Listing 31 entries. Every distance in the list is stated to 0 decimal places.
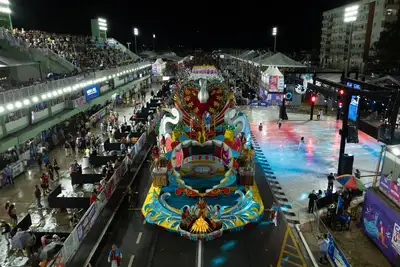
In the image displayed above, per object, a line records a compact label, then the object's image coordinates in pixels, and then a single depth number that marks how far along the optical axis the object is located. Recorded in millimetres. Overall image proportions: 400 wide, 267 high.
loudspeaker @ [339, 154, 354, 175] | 18156
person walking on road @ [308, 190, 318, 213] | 14969
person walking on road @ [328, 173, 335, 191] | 16109
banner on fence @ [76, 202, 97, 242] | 12273
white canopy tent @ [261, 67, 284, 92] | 33156
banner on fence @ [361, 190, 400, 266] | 11180
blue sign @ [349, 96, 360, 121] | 21102
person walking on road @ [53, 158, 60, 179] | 19338
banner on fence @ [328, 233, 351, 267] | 10227
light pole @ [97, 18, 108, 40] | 59456
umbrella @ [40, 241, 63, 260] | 10875
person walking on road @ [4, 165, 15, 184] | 18255
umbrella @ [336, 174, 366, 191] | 13891
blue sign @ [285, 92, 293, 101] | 34312
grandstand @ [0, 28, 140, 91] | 27969
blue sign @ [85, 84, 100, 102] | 27280
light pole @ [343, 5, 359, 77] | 20581
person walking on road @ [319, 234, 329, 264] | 11453
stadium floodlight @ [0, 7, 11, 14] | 33300
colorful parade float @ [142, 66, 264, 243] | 13445
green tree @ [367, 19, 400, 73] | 37250
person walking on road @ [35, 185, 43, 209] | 15652
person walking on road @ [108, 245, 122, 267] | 10914
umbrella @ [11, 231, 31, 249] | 11828
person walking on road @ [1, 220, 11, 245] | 12867
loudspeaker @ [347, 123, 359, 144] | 18169
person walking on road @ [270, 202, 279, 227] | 13922
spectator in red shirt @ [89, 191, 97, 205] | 14344
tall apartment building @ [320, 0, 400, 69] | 50541
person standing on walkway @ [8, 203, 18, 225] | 13969
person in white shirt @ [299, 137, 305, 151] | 24383
